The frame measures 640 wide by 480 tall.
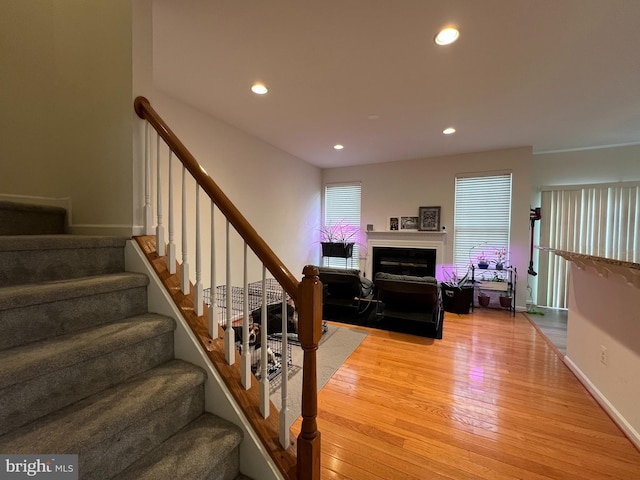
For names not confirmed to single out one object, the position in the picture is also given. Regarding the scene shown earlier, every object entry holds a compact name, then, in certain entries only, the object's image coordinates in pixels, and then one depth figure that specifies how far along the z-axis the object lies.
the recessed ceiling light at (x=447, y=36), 1.96
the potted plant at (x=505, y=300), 4.61
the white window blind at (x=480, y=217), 4.84
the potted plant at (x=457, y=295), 4.42
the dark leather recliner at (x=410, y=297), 3.37
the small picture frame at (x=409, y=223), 5.51
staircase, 0.88
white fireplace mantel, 5.26
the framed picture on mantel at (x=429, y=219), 5.30
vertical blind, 4.30
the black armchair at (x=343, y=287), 3.82
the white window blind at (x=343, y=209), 6.09
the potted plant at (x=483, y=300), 4.77
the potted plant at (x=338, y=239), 5.71
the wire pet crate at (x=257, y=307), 2.19
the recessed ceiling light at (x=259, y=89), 2.75
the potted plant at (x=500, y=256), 4.82
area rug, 2.10
